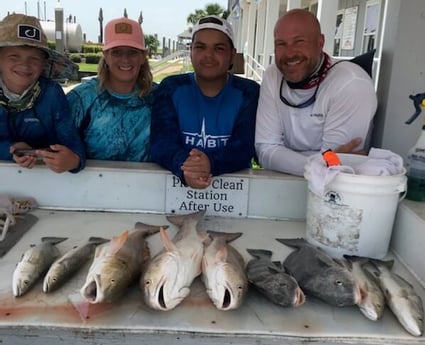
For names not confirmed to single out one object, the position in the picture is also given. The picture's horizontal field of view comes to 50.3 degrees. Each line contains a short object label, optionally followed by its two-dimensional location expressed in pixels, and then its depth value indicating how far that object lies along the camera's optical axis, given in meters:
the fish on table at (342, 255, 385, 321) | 1.62
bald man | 2.73
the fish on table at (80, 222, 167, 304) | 1.62
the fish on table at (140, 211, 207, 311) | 1.61
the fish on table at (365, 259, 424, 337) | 1.57
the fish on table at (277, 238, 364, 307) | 1.65
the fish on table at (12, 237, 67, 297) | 1.70
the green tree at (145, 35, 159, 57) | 49.17
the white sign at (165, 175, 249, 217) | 2.54
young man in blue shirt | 2.91
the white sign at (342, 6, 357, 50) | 9.53
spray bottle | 2.24
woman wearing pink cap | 3.10
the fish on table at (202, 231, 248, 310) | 1.64
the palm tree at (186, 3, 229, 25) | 65.05
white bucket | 2.00
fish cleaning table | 1.54
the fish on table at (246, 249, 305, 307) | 1.65
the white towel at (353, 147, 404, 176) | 2.03
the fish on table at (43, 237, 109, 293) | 1.73
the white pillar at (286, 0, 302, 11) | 9.59
